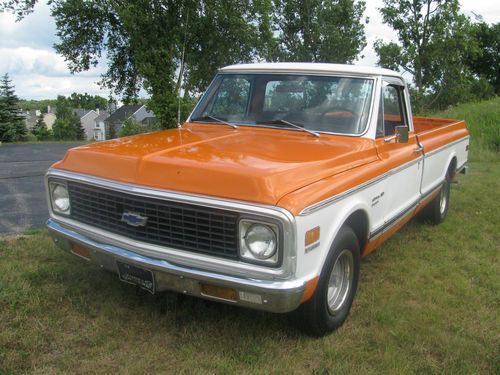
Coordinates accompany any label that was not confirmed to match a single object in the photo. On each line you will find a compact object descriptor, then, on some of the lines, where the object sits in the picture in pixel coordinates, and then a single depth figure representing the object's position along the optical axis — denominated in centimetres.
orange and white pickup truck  264
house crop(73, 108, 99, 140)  9716
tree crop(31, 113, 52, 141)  5492
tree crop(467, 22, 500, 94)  3634
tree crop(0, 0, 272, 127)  1509
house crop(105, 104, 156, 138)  6576
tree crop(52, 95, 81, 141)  6306
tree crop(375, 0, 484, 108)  2133
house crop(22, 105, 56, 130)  11032
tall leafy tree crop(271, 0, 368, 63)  2511
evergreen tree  2940
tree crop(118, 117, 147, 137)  1914
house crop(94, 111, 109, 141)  8594
